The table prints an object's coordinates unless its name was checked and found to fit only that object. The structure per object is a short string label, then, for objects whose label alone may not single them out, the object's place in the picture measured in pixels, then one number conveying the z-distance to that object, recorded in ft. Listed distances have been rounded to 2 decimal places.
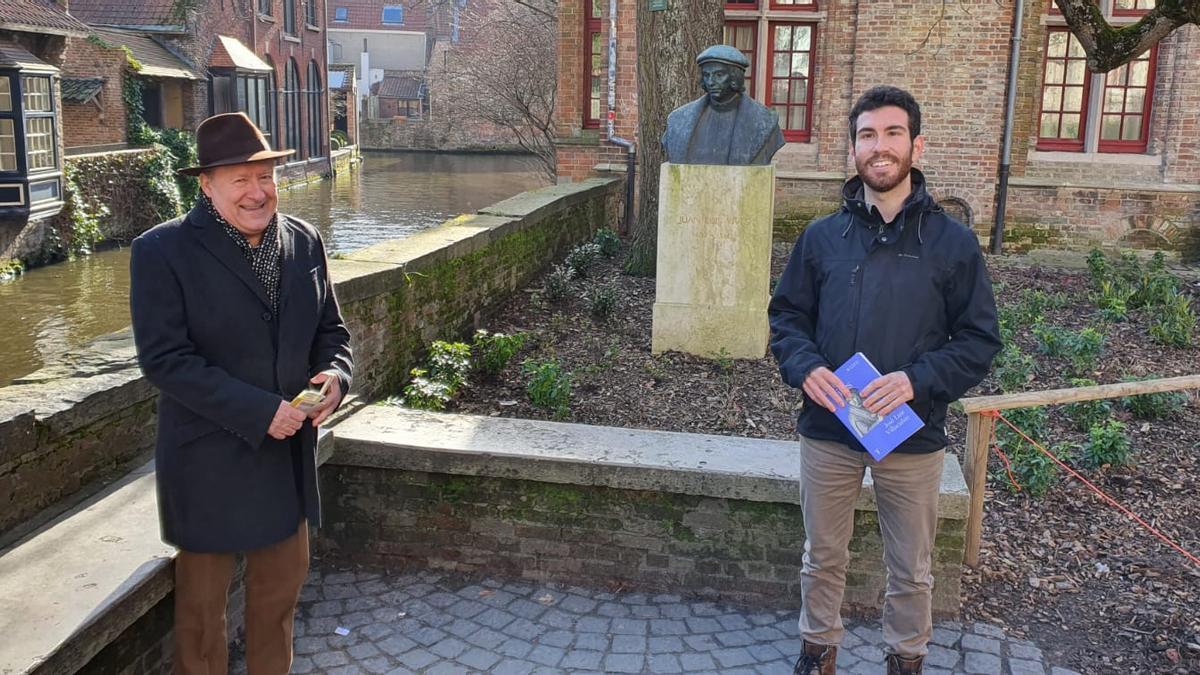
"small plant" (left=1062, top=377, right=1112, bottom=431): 19.92
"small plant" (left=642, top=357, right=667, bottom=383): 21.59
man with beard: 10.21
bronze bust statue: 22.39
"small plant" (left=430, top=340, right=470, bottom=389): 20.01
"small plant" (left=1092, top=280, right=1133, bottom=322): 28.76
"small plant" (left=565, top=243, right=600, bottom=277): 31.01
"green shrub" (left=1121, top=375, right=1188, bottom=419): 20.66
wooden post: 14.30
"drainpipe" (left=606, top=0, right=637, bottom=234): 42.34
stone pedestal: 22.29
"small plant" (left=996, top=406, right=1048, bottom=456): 18.45
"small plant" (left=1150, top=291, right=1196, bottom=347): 25.54
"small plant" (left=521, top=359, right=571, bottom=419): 19.19
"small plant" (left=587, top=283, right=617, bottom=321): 26.13
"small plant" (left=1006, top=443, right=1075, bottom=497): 16.87
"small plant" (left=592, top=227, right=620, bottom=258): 35.22
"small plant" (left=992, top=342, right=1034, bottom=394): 21.53
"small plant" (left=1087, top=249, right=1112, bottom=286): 34.75
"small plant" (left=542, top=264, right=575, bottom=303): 28.09
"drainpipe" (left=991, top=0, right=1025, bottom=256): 40.75
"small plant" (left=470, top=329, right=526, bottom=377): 21.20
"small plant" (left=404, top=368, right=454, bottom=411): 18.60
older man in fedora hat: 9.36
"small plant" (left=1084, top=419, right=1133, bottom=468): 17.88
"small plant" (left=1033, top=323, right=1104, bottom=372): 23.04
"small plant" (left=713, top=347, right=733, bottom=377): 22.12
